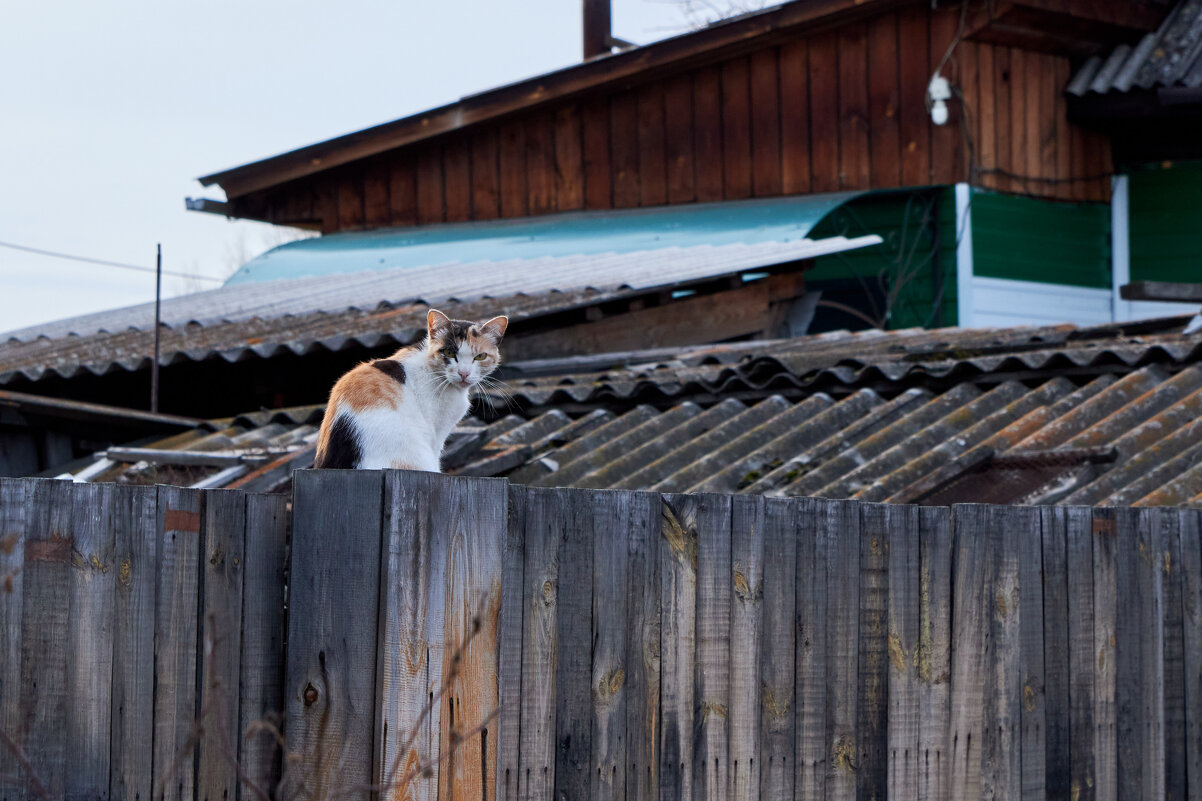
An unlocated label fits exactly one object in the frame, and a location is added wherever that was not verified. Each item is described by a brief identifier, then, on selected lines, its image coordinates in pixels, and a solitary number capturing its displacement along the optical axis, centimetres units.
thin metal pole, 1632
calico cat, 818
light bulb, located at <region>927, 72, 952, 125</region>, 2672
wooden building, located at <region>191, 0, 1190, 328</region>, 2712
